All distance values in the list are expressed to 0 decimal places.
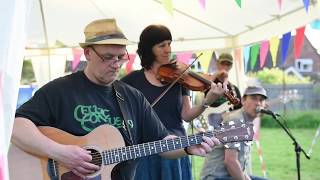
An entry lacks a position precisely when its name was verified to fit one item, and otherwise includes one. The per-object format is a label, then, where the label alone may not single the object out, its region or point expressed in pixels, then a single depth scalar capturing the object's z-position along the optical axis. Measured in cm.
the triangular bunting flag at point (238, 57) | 570
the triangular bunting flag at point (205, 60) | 592
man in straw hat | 229
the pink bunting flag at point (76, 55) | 617
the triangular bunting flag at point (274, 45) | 512
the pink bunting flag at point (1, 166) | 141
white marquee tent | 471
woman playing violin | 314
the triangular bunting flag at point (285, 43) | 499
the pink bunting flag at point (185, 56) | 588
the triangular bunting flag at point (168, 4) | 275
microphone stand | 379
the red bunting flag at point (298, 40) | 484
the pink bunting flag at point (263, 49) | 540
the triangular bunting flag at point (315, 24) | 460
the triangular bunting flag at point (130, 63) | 619
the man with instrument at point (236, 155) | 348
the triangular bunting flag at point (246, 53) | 578
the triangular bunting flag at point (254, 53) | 563
